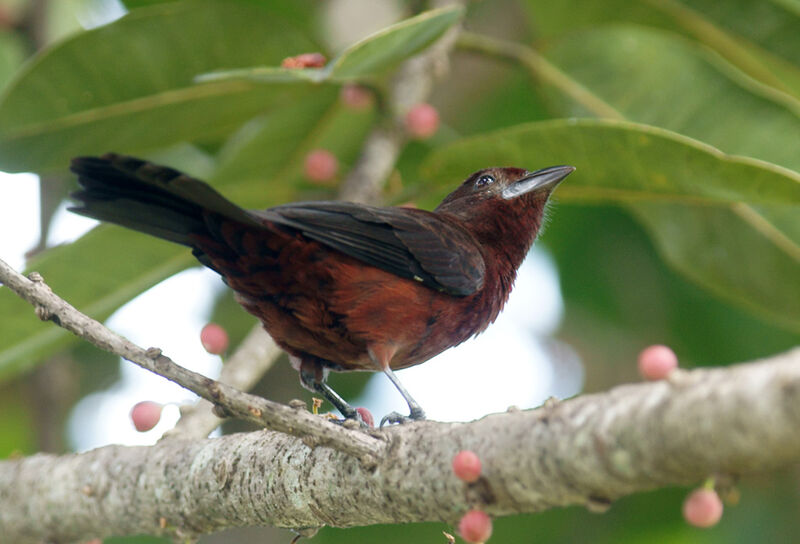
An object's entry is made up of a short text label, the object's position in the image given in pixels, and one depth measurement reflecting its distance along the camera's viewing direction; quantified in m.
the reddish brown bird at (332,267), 5.26
